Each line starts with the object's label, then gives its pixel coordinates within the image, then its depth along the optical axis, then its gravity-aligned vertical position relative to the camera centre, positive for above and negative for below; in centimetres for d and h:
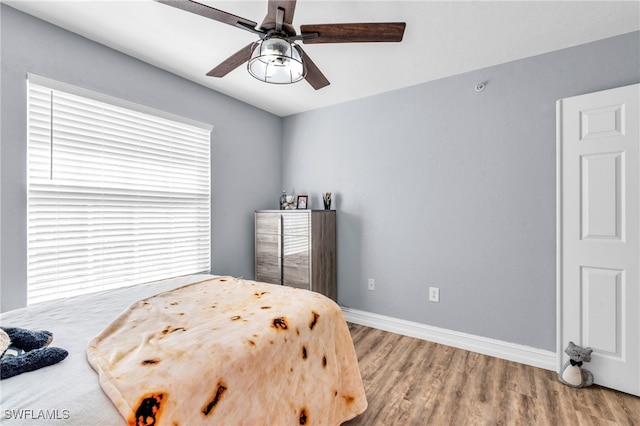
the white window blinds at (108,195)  196 +14
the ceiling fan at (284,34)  139 +93
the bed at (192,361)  86 -53
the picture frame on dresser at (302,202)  355 +14
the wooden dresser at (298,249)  308 -39
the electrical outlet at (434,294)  279 -77
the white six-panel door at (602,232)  194 -12
